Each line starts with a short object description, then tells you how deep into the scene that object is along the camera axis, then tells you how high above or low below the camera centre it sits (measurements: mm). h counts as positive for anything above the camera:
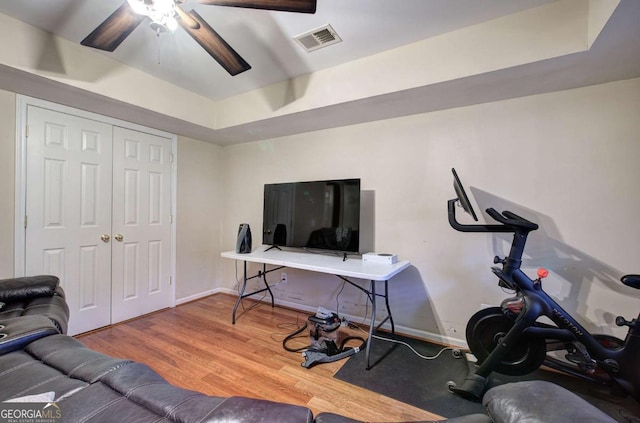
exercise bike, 1612 -822
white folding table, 2059 -509
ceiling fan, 1267 +964
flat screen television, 2633 -78
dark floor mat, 1640 -1209
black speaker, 2988 -387
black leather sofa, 625 -534
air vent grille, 1886 +1243
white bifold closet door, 2354 -115
